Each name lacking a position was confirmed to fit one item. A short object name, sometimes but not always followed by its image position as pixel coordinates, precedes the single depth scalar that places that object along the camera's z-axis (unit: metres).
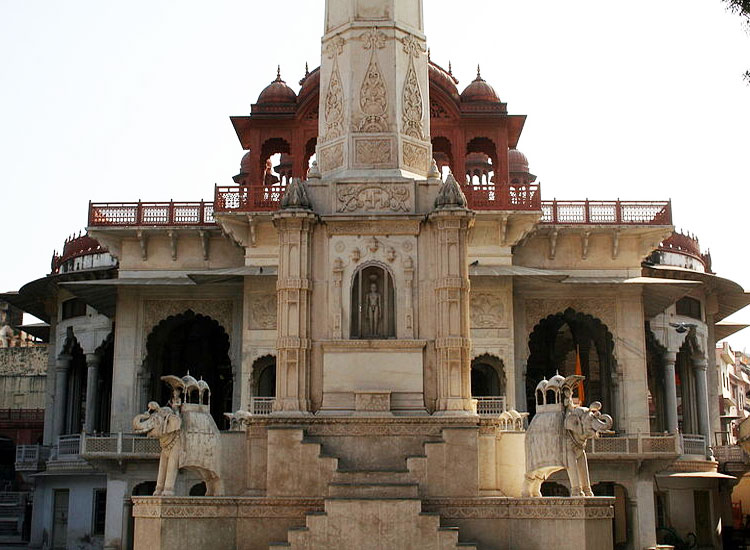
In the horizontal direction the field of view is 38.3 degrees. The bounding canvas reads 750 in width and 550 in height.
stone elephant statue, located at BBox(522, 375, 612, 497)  17.92
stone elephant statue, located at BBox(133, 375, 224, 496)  18.11
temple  18.16
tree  14.09
